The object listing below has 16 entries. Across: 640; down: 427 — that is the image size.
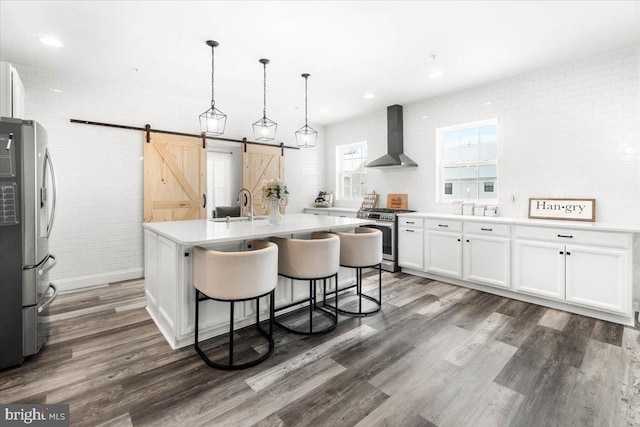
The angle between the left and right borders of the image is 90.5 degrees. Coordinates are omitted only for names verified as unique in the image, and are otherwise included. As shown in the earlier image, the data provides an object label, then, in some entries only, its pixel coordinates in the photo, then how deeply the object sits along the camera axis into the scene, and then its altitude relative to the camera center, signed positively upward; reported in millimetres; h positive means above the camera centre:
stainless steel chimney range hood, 5348 +1187
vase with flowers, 3240 +148
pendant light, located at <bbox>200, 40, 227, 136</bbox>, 3232 +942
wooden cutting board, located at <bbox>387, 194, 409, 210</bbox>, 5535 +176
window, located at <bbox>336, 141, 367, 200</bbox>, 6535 +857
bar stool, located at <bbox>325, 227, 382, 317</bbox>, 3211 -408
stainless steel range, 4949 -360
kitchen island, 2508 -525
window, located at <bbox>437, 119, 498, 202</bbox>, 4566 +744
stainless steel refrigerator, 2203 -190
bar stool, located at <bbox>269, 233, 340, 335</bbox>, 2734 -421
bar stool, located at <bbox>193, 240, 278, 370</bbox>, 2197 -462
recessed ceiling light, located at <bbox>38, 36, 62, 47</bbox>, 3159 +1734
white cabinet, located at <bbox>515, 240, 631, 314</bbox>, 3023 -655
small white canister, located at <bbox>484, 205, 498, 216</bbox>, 4367 -2
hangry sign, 3607 +21
